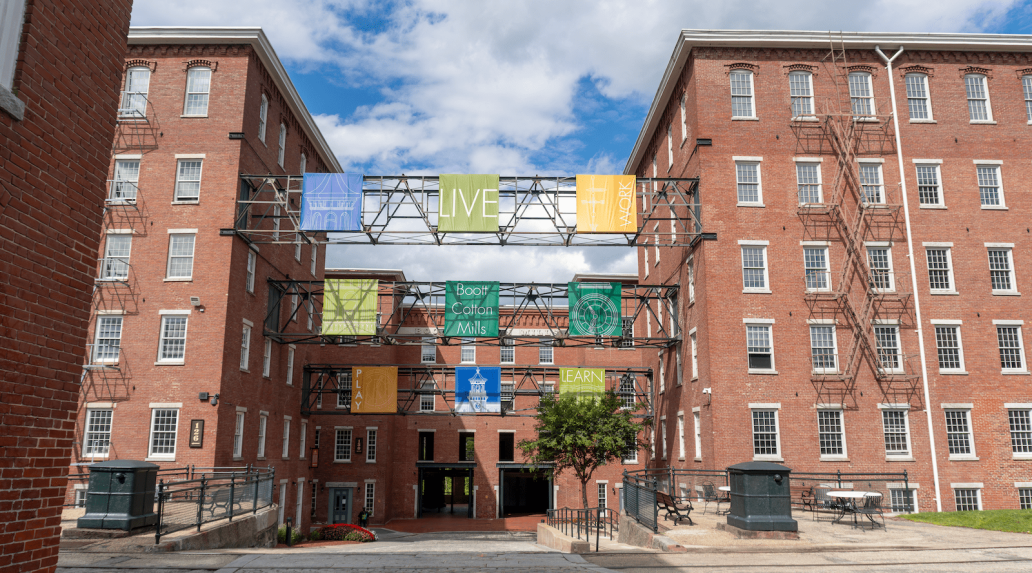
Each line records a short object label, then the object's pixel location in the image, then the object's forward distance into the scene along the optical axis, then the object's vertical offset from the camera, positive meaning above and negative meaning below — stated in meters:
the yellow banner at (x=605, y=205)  26.42 +8.44
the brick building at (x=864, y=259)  25.80 +6.69
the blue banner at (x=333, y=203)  26.19 +8.38
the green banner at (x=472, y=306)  29.03 +5.07
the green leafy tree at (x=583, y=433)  29.83 -0.17
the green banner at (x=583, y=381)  32.62 +2.23
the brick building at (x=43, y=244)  5.36 +1.50
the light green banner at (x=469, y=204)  26.20 +8.39
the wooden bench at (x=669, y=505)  18.02 -2.01
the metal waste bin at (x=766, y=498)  15.16 -1.48
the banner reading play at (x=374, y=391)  33.28 +1.74
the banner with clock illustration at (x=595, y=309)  29.64 +5.09
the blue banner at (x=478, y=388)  32.62 +1.86
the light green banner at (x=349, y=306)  28.95 +5.01
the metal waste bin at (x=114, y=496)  14.03 -1.41
